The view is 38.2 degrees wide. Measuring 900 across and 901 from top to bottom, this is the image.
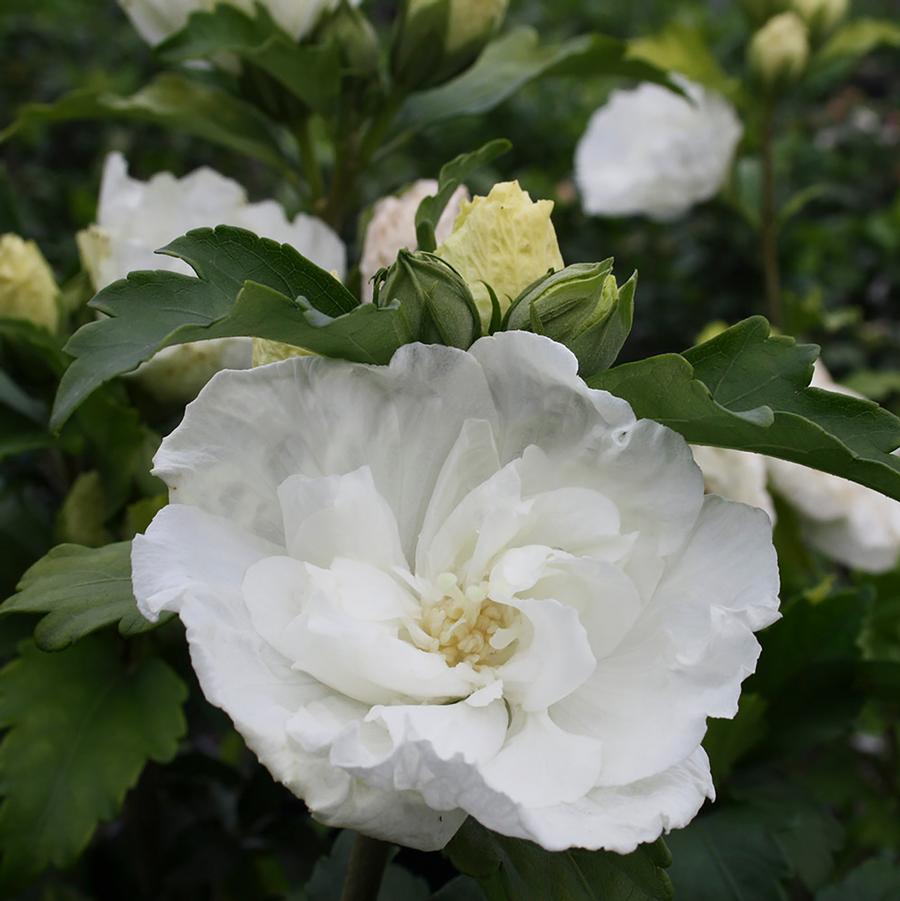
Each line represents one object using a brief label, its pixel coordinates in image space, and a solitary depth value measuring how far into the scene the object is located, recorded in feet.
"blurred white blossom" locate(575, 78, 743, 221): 1.83
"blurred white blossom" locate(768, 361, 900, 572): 1.25
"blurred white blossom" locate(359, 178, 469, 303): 0.87
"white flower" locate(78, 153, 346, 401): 0.98
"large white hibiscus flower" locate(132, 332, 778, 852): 0.61
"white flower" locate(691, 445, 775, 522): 1.09
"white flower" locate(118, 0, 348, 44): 1.06
